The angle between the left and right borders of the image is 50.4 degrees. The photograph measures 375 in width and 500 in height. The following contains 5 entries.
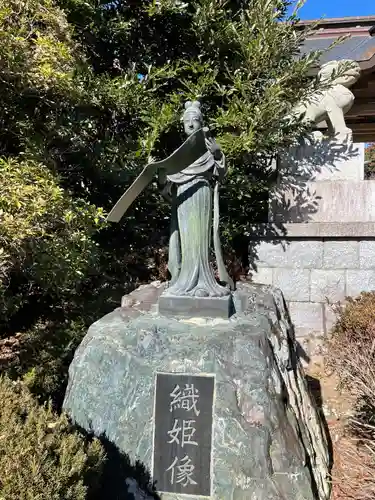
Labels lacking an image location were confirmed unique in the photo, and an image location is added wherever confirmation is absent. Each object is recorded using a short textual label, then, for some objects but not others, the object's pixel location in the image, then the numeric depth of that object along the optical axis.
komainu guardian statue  5.67
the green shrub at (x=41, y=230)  3.61
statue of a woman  3.38
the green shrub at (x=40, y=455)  1.87
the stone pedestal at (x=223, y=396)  2.68
